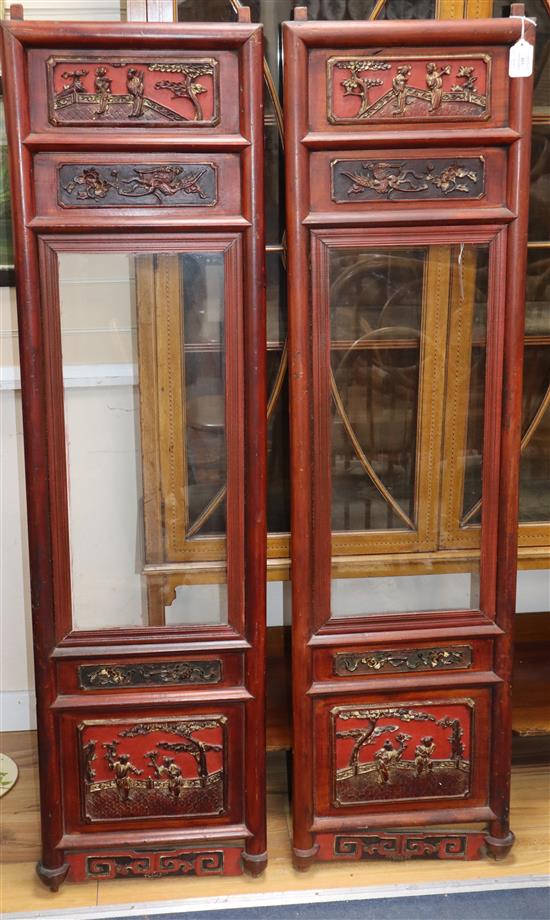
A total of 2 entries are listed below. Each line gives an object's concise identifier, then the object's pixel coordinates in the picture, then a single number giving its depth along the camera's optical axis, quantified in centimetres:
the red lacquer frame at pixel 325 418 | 169
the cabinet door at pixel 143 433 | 166
